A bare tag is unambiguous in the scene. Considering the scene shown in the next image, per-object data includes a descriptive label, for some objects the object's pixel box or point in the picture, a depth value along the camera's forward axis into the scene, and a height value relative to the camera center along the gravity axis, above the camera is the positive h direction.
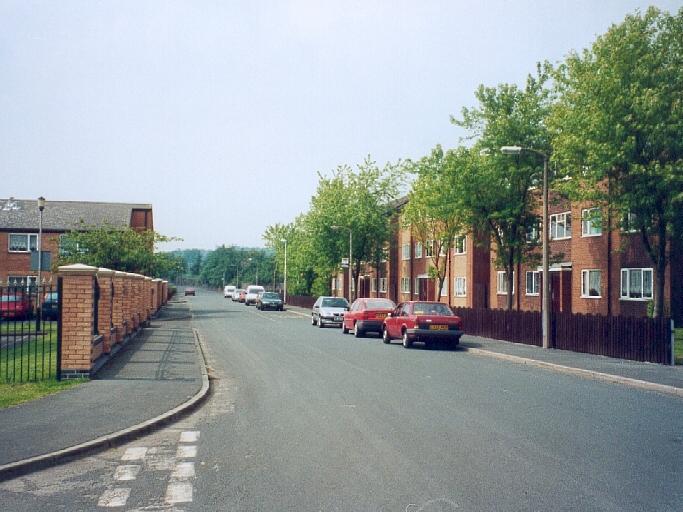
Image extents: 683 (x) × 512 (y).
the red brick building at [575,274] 30.72 +0.83
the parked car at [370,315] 29.09 -1.05
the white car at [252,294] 74.12 -0.80
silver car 36.50 -1.16
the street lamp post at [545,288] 22.73 +0.08
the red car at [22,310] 12.61 -0.52
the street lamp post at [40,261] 14.03 +0.67
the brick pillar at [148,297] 31.42 -0.58
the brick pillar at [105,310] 16.20 -0.57
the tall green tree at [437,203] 31.42 +4.04
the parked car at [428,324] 22.80 -1.08
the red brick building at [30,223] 59.56 +4.94
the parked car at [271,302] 60.31 -1.26
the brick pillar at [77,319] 12.82 -0.61
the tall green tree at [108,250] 39.34 +1.82
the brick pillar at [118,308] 18.55 -0.62
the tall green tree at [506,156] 30.40 +5.51
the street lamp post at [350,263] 52.14 +1.66
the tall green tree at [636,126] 21.78 +4.91
